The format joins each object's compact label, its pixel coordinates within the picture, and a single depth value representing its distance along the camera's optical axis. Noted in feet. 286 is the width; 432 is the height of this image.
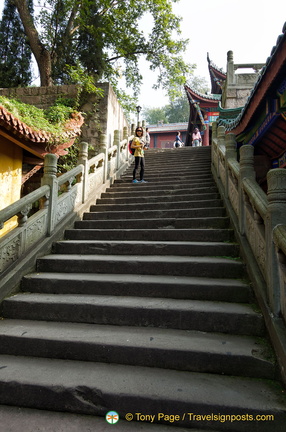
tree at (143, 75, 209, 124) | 124.06
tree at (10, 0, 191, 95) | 33.30
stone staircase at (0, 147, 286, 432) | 5.32
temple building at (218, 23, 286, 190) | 8.93
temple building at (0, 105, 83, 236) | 14.03
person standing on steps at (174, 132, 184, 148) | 50.39
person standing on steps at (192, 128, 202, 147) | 46.84
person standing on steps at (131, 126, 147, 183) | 21.47
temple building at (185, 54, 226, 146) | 51.29
